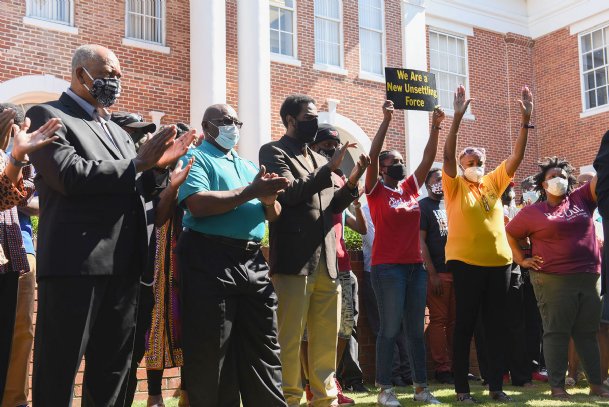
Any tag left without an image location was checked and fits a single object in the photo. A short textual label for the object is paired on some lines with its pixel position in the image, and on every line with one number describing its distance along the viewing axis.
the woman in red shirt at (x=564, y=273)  6.64
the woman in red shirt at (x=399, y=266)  5.96
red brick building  13.12
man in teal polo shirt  4.23
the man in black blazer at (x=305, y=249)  4.90
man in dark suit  3.43
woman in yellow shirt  6.24
